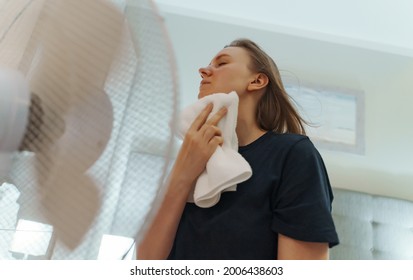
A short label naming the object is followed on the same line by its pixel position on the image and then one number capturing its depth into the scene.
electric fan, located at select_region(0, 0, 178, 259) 0.37
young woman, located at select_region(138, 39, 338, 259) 0.64
